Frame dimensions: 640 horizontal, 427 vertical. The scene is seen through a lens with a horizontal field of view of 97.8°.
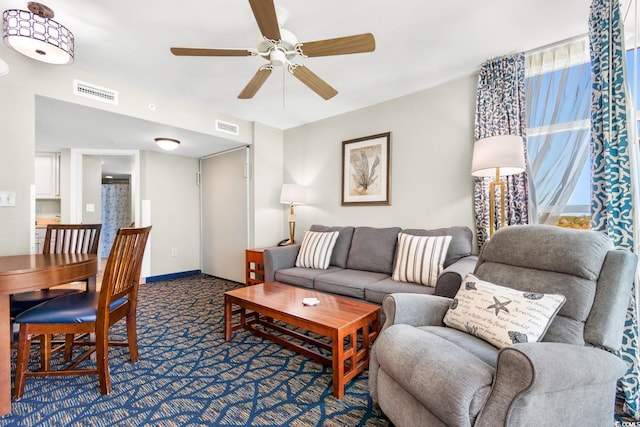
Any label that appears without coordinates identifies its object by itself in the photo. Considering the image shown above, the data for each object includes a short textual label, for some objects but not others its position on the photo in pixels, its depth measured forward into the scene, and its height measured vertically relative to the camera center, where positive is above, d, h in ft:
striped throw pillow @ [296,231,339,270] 10.39 -1.38
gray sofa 7.45 -1.69
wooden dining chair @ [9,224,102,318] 8.05 -0.67
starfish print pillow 4.08 -1.59
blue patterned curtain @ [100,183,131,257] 23.63 +0.73
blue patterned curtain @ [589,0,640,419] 4.99 +1.19
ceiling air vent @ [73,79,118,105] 8.45 +3.89
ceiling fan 5.00 +3.35
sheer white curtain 7.10 +2.29
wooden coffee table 5.50 -2.32
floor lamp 6.61 +1.31
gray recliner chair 3.14 -1.88
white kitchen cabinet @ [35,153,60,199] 14.16 +2.05
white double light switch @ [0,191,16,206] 7.20 +0.48
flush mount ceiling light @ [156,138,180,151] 12.17 +3.19
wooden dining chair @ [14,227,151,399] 5.21 -1.90
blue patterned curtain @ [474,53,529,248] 7.69 +2.73
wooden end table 11.75 -2.23
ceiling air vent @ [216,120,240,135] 12.11 +3.88
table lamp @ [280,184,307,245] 12.23 +0.88
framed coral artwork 10.82 +1.75
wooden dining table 4.79 -1.19
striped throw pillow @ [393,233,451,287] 7.79 -1.34
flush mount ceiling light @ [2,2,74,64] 5.62 +3.81
